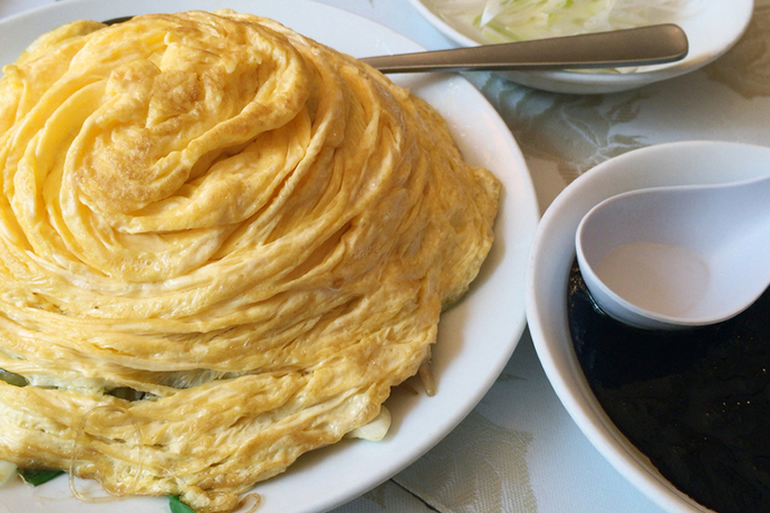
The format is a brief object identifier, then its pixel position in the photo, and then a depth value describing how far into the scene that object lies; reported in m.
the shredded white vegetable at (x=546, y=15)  0.40
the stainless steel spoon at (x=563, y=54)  0.34
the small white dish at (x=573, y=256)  0.25
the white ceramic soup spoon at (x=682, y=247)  0.29
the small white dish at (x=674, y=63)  0.36
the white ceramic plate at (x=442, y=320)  0.27
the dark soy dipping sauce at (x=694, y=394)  0.26
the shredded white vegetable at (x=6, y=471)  0.27
